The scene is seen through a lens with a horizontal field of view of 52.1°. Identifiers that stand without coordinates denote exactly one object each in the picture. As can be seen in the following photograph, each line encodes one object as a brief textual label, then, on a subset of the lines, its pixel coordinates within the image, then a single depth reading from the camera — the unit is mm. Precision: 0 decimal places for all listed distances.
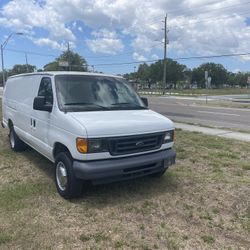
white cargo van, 3516
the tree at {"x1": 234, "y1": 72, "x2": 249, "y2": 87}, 109271
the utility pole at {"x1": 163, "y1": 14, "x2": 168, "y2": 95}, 39139
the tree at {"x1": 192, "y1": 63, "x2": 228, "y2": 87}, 93683
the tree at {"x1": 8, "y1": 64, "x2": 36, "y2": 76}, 93412
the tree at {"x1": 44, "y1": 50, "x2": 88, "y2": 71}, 65230
